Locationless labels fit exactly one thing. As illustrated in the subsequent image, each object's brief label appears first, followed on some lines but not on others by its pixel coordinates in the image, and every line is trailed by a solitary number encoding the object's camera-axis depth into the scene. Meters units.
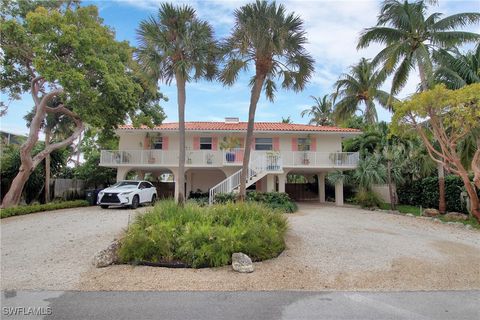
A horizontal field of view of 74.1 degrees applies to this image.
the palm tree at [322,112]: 35.23
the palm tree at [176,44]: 11.90
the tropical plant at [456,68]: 16.39
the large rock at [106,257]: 6.71
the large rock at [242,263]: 6.41
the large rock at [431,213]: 16.09
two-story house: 19.11
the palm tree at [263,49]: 11.90
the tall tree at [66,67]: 13.41
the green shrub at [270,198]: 15.66
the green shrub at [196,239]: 6.70
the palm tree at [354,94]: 26.31
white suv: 15.91
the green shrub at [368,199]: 18.86
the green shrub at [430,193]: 16.59
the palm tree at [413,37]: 16.31
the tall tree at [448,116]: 11.59
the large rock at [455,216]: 14.68
